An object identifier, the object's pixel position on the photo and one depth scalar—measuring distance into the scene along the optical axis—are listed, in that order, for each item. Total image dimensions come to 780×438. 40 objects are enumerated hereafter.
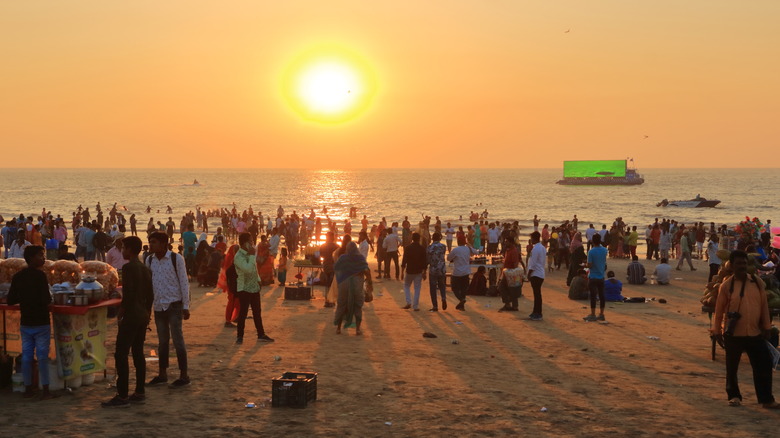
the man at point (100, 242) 22.62
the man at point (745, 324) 8.30
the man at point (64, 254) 14.21
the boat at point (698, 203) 100.38
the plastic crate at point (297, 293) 17.05
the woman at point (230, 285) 12.86
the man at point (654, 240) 29.47
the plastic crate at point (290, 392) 8.23
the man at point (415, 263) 15.38
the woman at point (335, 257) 13.11
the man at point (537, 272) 14.59
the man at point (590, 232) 28.81
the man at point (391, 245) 21.03
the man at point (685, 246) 24.47
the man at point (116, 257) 15.18
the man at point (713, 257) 19.77
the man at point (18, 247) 17.88
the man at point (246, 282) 11.70
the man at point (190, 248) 19.61
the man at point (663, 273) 20.67
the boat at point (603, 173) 164.88
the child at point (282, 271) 19.75
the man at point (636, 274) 20.94
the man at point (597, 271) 14.15
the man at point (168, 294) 8.79
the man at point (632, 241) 29.05
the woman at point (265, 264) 18.44
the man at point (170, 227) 35.25
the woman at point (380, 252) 21.83
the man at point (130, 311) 7.98
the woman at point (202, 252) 19.77
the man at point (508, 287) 15.69
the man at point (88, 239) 22.59
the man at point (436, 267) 15.30
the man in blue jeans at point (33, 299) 7.98
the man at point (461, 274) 15.66
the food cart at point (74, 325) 8.47
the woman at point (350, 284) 12.68
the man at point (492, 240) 29.79
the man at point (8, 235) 25.09
